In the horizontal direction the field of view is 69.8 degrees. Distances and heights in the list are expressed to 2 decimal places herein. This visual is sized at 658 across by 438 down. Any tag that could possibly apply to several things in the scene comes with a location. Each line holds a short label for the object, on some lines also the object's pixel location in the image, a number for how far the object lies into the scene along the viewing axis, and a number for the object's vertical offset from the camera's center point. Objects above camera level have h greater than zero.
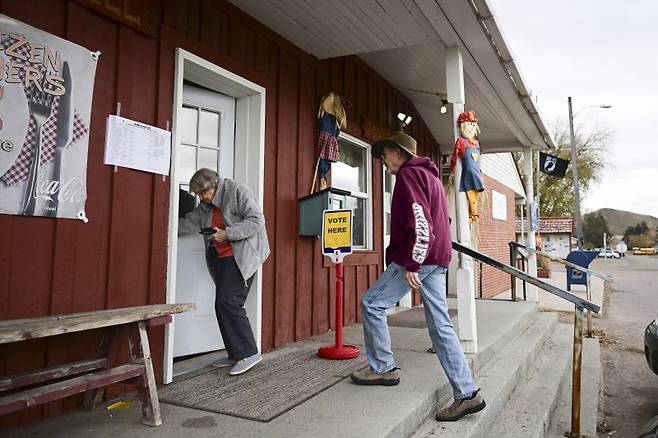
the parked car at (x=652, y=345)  3.82 -0.79
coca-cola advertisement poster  2.42 +0.69
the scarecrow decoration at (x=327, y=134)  4.91 +1.19
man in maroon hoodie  2.74 -0.15
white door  3.74 +0.40
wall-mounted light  6.57 +1.81
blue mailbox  10.56 -0.26
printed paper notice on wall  2.88 +0.66
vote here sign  3.63 +0.11
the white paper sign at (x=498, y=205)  12.00 +1.16
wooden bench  1.95 -0.61
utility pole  18.47 +1.83
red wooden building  2.61 +0.97
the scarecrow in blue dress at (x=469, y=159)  4.02 +0.78
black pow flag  9.69 +1.76
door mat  2.62 -0.88
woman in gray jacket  3.25 -0.03
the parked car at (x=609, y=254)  49.67 -0.52
